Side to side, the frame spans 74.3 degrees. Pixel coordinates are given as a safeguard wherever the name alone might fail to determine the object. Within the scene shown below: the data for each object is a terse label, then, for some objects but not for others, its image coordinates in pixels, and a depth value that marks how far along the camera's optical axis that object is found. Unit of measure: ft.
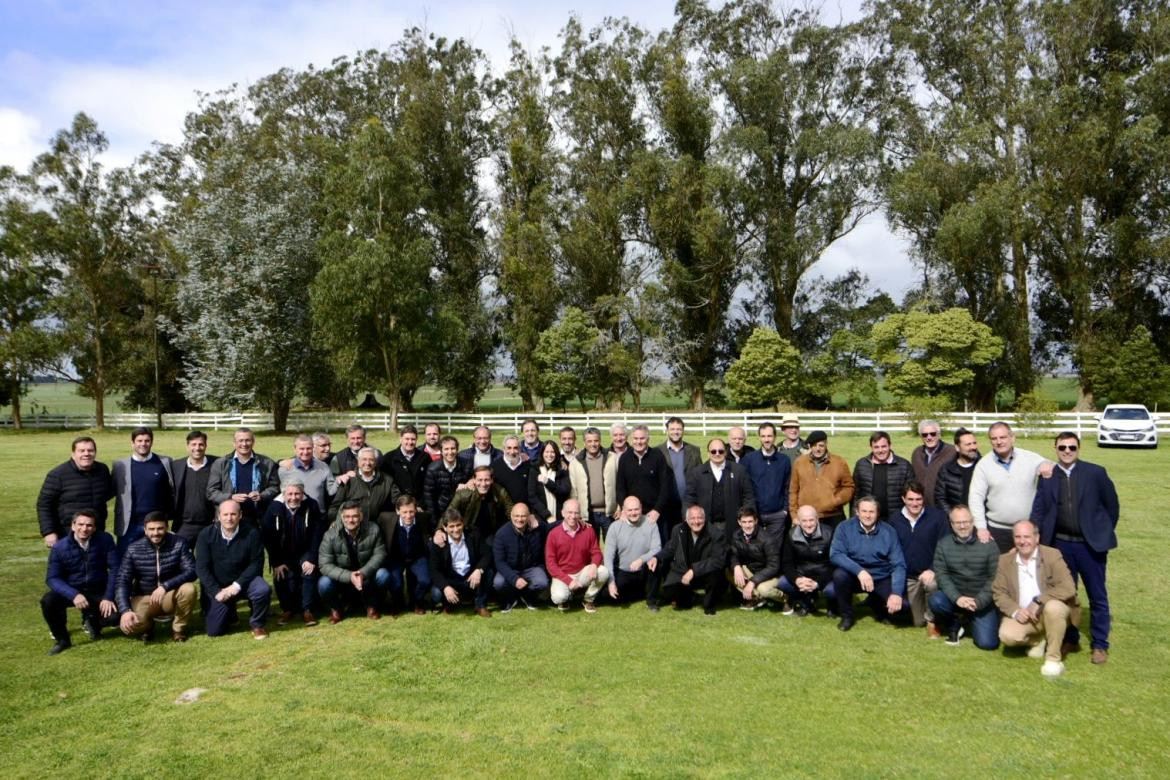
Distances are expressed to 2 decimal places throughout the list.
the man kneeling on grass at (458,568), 25.07
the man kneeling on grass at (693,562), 25.03
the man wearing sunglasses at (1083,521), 20.30
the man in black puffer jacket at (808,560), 24.45
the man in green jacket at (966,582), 21.12
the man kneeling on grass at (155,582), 22.33
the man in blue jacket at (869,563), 23.15
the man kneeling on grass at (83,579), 21.83
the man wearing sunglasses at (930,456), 24.68
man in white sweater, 22.29
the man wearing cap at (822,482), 25.76
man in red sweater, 25.36
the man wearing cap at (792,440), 27.53
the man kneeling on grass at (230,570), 22.98
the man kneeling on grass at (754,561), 24.79
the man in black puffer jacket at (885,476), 24.73
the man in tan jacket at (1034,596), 19.74
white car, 75.61
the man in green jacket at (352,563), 24.25
